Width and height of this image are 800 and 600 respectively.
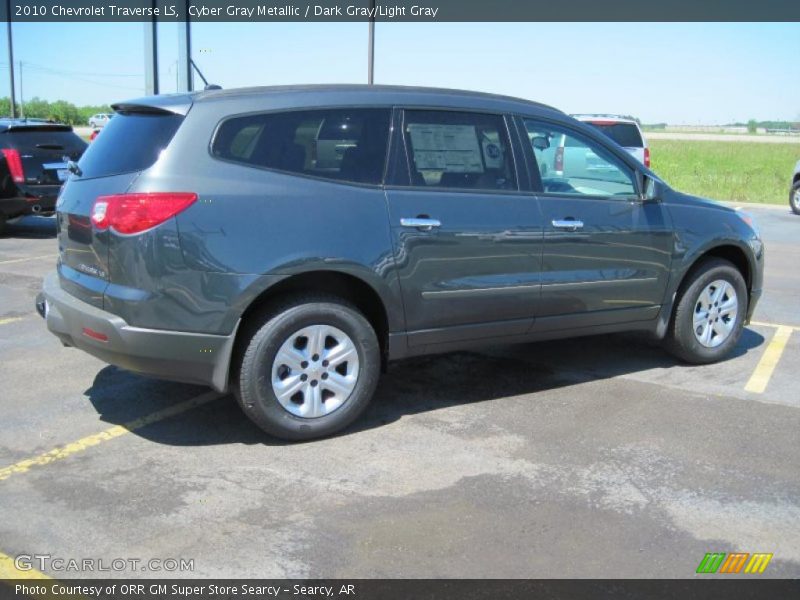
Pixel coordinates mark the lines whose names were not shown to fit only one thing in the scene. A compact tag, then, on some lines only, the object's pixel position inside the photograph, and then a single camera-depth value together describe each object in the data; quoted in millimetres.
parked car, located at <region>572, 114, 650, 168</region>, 15875
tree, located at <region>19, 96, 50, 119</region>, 79388
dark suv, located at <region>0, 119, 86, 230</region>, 11422
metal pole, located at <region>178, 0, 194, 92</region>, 10102
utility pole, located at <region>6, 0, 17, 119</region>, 27291
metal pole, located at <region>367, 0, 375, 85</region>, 17156
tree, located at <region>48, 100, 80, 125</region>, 85162
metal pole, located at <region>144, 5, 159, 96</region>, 14180
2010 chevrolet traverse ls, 4172
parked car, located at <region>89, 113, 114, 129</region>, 51838
